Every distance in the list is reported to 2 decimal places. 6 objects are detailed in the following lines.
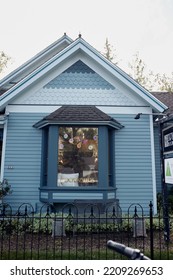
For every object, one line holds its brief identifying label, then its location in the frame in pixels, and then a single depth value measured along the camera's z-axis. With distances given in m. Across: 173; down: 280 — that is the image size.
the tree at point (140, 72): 29.84
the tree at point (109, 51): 30.82
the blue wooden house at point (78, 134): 10.12
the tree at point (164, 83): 31.31
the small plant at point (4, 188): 9.61
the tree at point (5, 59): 29.42
